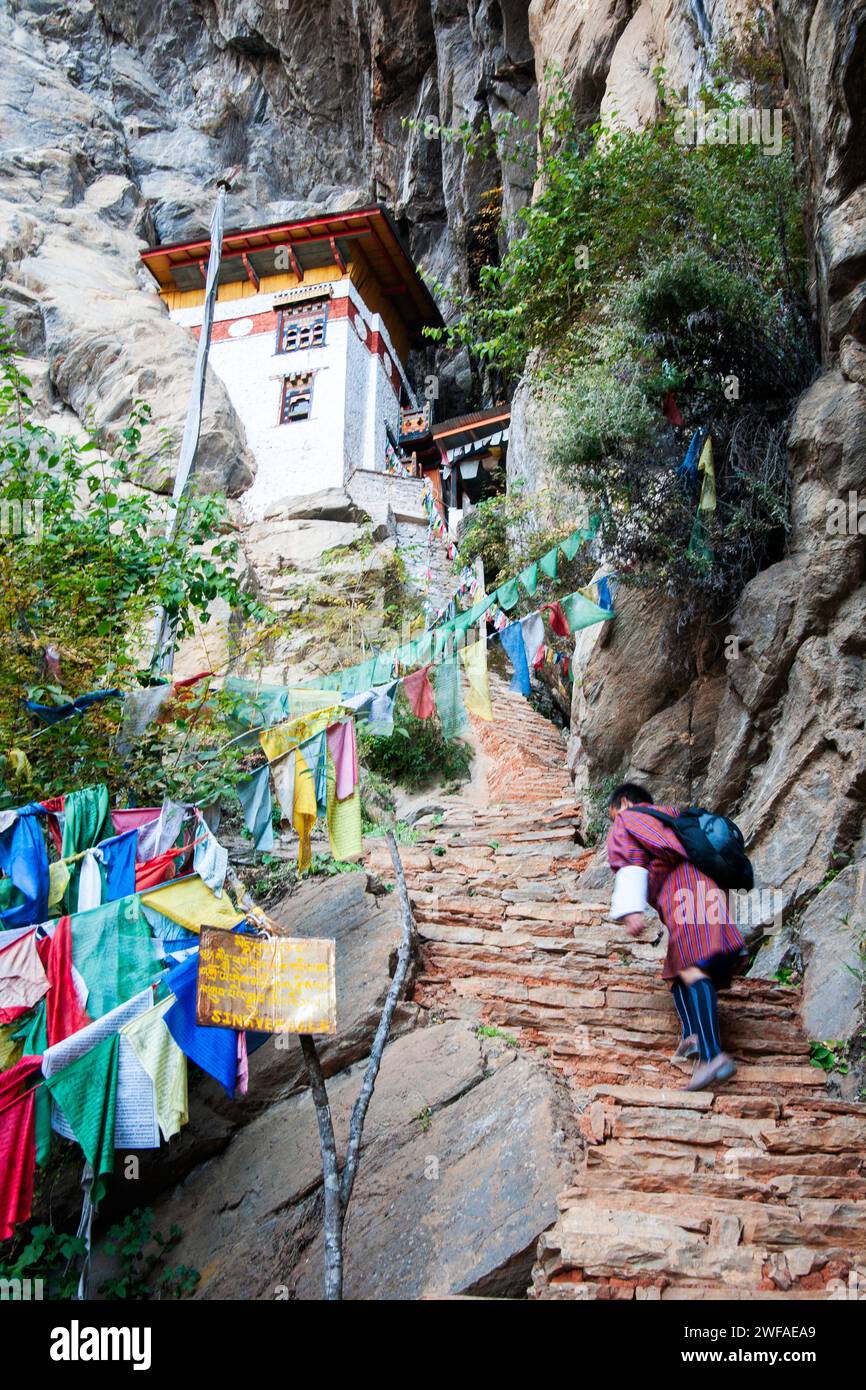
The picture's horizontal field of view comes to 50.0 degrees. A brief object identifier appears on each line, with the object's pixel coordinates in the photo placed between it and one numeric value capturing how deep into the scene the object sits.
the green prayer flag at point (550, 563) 10.30
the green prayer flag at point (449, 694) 9.80
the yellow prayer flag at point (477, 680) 9.45
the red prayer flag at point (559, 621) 9.95
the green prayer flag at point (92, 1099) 4.97
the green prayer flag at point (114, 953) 5.65
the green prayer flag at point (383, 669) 12.30
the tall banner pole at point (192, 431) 8.90
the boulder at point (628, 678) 9.97
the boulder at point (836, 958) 6.02
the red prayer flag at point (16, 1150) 5.00
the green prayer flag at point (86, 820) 6.59
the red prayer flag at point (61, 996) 5.55
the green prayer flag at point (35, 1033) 5.53
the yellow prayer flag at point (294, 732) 7.96
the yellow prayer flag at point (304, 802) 7.65
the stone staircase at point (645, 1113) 4.20
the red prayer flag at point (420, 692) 9.53
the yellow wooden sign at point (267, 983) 4.53
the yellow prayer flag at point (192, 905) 5.86
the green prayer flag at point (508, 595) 10.29
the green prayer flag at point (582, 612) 9.91
